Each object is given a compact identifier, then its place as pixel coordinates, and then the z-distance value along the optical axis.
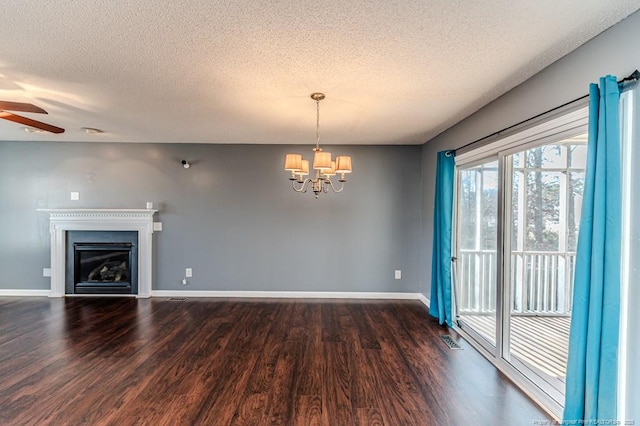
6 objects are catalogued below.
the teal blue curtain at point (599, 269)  1.61
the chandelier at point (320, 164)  2.66
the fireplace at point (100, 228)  4.87
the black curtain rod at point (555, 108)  1.58
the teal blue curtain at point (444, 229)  3.75
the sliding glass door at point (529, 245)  3.51
